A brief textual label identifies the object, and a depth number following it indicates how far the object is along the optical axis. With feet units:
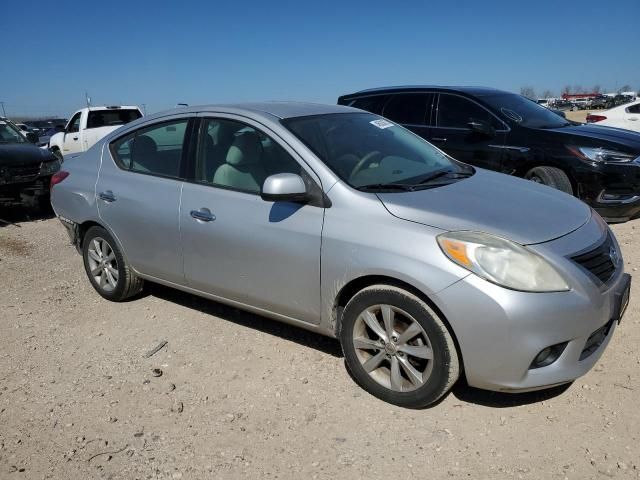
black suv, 20.35
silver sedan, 8.64
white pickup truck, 44.29
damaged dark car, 25.58
